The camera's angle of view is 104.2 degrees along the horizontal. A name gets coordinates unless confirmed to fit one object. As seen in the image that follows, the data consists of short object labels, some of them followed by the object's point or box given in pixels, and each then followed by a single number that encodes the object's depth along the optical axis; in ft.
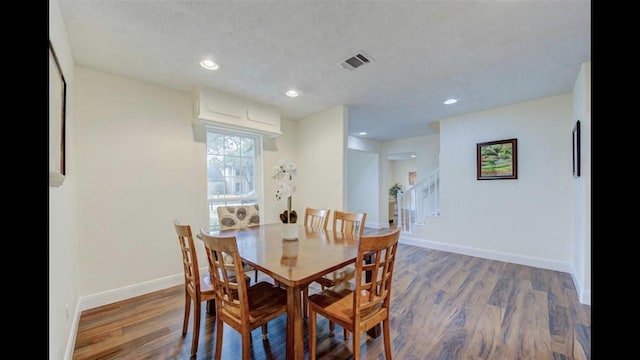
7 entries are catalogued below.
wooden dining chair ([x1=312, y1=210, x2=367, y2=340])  6.51
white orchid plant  7.01
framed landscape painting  11.84
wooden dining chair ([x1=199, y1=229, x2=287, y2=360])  4.58
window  11.16
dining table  4.42
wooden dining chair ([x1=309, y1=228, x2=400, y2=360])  4.58
